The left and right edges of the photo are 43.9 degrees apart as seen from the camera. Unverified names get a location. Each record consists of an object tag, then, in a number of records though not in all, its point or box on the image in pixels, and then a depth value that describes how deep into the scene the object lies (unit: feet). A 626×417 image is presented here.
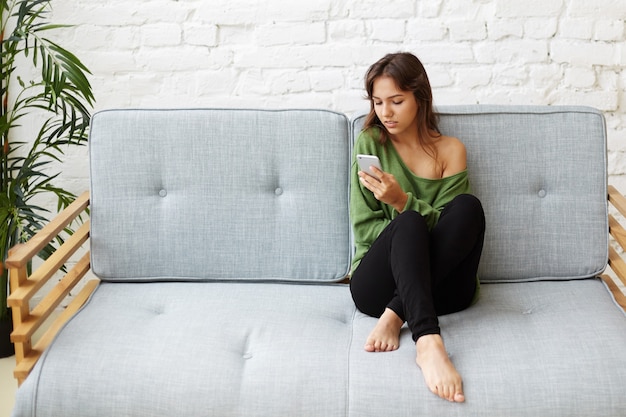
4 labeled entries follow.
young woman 6.14
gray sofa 7.24
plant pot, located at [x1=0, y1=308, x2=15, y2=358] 8.79
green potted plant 7.87
